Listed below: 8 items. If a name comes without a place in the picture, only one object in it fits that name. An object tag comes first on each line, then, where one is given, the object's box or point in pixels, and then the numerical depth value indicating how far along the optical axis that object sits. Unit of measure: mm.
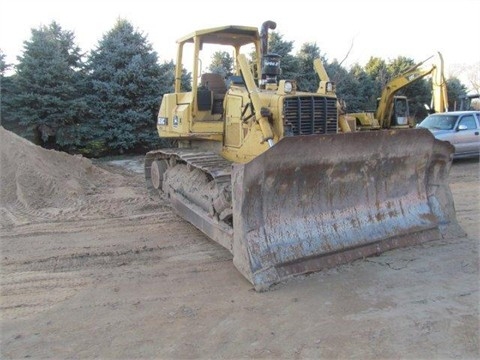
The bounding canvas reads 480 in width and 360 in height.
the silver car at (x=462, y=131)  12453
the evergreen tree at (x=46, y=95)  13409
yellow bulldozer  4246
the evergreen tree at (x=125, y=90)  14398
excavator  12766
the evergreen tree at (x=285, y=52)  19172
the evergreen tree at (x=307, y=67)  19875
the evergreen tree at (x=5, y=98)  13391
